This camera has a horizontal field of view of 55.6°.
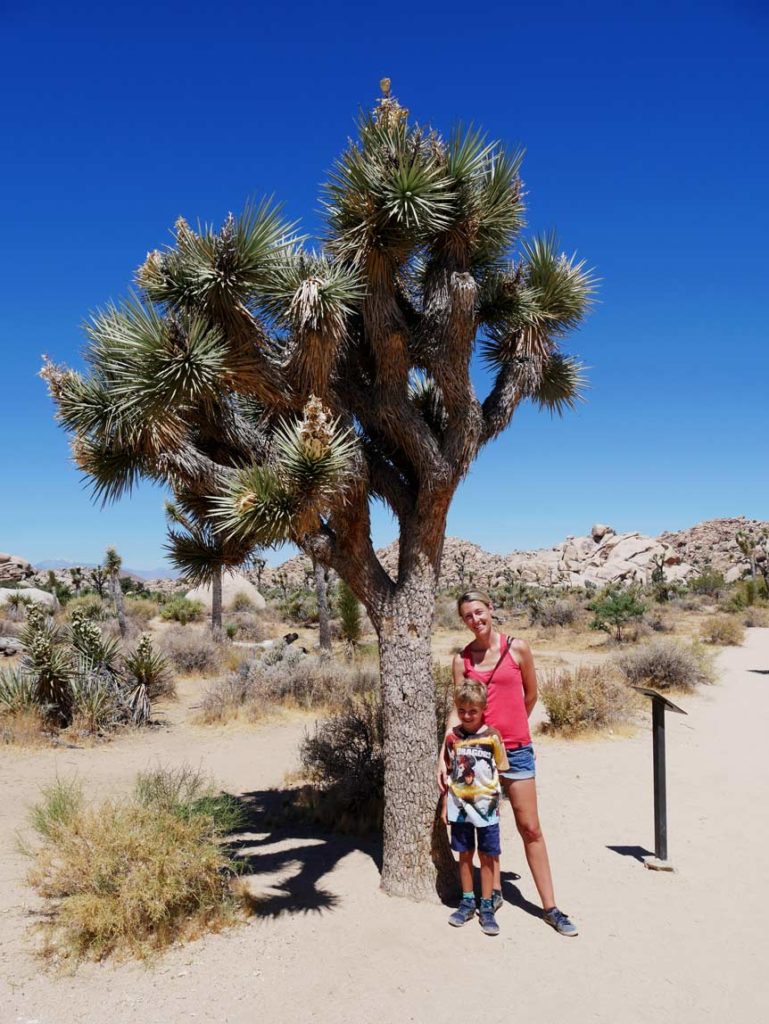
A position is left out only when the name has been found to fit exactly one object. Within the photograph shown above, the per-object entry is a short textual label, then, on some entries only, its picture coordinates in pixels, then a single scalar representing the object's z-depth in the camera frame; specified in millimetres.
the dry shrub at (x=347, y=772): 6449
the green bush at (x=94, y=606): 22281
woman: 4270
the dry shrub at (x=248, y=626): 21266
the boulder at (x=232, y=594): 29203
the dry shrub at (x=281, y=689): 10945
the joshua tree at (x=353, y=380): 4336
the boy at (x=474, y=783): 4145
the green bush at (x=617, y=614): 19984
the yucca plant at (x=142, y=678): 10336
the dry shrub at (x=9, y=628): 17958
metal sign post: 5336
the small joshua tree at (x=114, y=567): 19947
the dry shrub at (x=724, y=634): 18578
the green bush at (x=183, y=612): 25422
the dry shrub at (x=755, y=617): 22714
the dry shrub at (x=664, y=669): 12211
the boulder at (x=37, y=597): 23891
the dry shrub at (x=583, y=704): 9625
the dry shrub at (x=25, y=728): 8859
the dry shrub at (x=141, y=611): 23594
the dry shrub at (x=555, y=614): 23812
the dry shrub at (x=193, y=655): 15094
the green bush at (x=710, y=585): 31594
